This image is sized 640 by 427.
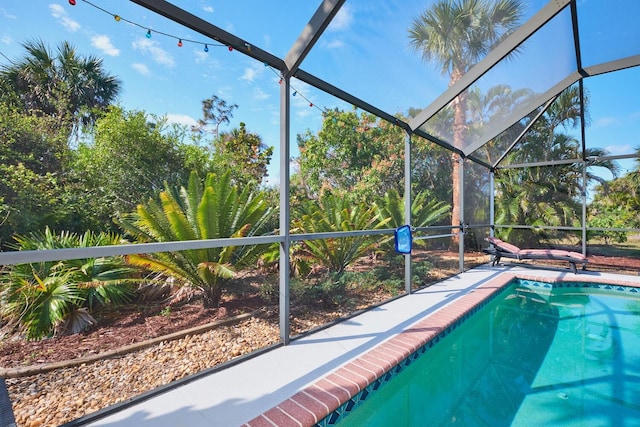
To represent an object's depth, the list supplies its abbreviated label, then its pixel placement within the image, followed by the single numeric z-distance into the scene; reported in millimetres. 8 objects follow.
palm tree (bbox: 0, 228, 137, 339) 2994
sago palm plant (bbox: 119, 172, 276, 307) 3442
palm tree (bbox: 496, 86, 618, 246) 7805
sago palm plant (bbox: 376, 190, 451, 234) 7086
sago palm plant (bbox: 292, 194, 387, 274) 5441
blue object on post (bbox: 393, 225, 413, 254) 4438
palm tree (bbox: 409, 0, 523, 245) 3543
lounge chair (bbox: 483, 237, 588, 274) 6425
